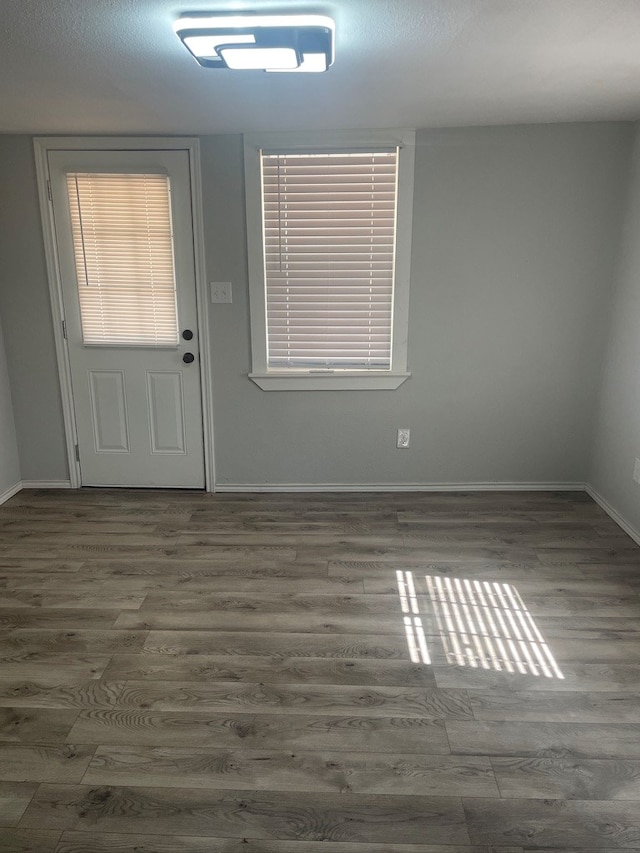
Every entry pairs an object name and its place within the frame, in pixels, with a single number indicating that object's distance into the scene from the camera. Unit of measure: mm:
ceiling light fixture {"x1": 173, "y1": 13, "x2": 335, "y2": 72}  1796
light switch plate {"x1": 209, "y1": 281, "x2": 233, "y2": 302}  3541
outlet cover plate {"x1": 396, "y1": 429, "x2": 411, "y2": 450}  3770
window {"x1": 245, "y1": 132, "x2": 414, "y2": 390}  3326
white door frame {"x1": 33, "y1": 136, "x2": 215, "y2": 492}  3340
